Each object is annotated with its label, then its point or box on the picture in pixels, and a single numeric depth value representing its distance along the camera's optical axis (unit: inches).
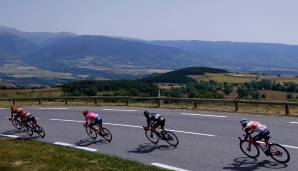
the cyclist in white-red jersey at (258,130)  482.9
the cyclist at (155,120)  614.5
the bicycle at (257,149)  467.2
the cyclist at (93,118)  669.3
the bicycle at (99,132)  670.5
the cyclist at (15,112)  817.7
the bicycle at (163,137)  602.7
